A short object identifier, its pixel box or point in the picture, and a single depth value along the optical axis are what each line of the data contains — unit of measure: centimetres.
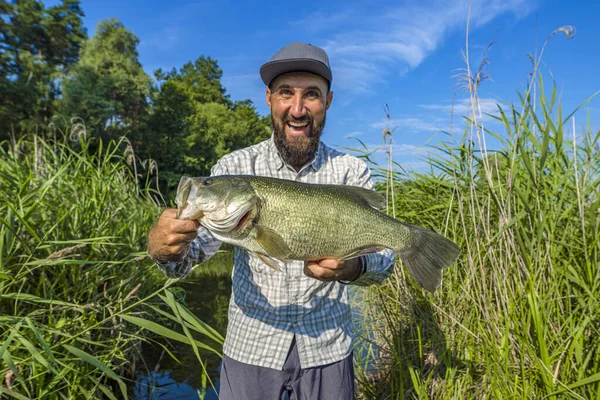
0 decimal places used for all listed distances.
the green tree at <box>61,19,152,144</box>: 2780
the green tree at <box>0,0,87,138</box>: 2553
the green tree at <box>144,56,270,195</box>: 3422
